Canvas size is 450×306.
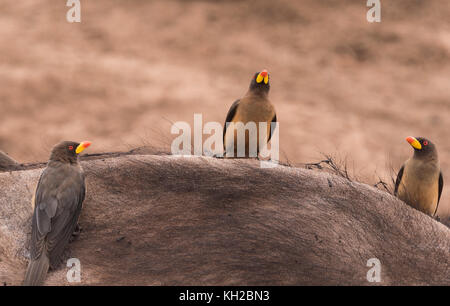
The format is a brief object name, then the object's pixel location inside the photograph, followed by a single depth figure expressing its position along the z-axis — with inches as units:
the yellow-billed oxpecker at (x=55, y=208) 283.4
